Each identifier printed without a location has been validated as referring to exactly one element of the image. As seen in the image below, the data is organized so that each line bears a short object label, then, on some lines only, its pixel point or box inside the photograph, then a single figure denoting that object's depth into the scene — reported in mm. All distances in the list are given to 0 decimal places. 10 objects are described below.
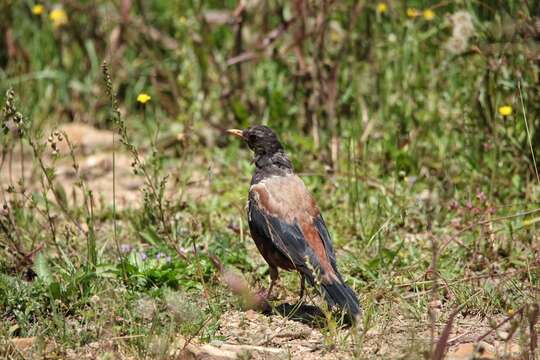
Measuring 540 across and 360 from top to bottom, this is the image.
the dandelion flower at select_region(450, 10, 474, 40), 14039
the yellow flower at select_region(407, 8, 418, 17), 14312
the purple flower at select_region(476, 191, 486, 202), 12451
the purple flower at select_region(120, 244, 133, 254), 12485
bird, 10164
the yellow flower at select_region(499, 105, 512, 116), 13594
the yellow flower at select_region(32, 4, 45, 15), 18172
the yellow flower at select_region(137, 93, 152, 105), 12523
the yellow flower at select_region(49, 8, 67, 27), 18234
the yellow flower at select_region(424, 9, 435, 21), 16094
